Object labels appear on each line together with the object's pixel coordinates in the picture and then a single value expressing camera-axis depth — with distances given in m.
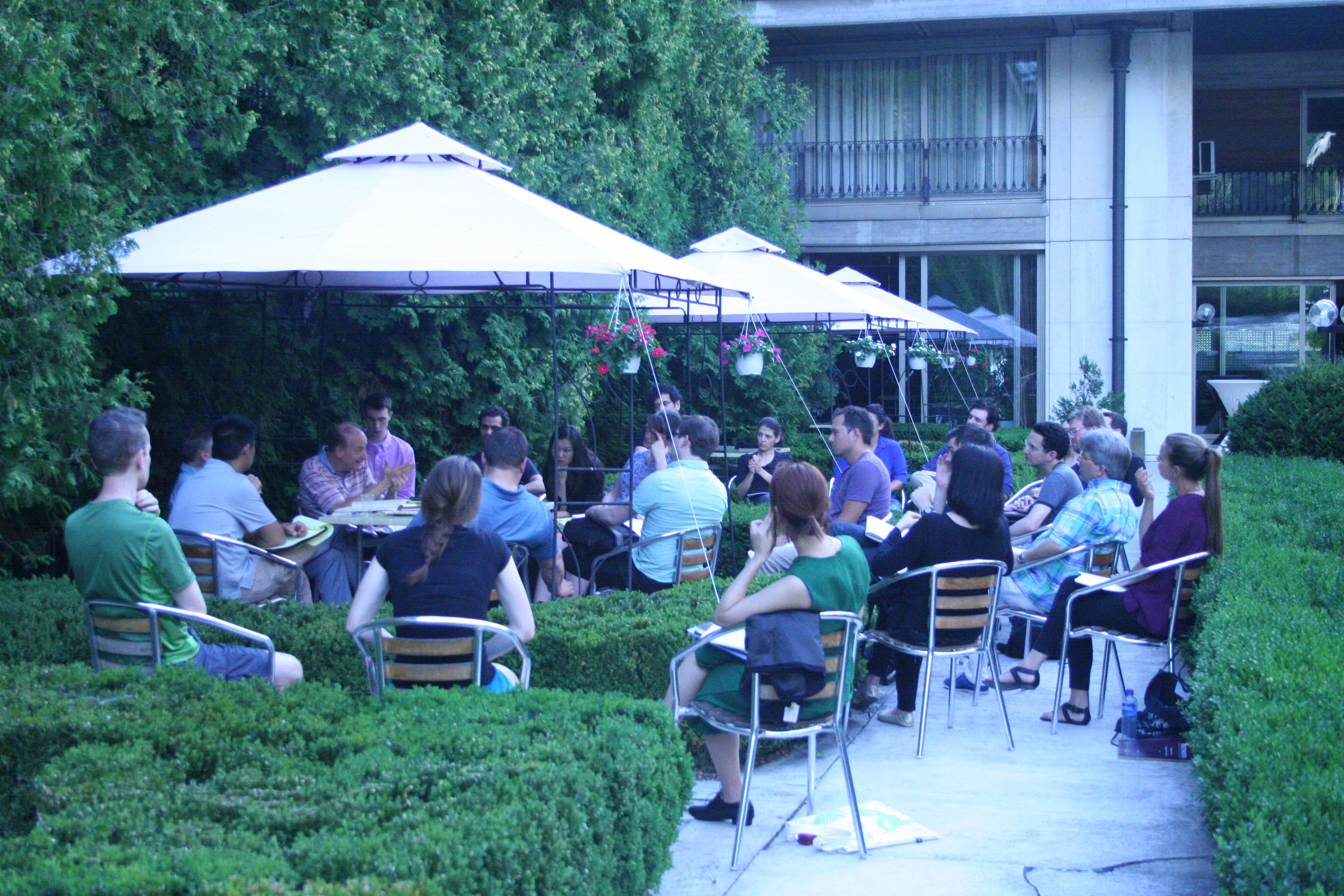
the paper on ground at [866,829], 4.45
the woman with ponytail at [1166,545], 6.05
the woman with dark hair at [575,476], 8.85
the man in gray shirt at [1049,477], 7.37
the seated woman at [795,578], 4.34
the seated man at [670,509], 7.23
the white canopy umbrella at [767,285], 11.52
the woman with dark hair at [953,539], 5.95
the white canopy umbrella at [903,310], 14.59
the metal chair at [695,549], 7.12
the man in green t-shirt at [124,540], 4.46
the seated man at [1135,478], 8.08
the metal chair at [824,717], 4.32
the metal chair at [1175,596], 5.92
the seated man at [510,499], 6.14
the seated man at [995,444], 9.17
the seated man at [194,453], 6.66
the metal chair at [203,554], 6.29
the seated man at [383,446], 8.69
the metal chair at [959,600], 5.83
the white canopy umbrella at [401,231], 6.38
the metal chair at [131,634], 4.49
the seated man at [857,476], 7.46
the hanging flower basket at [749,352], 12.27
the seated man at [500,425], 8.75
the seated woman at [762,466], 10.23
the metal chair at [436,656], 4.37
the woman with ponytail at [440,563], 4.39
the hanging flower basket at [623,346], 9.40
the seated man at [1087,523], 6.76
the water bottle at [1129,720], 5.74
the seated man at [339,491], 7.68
